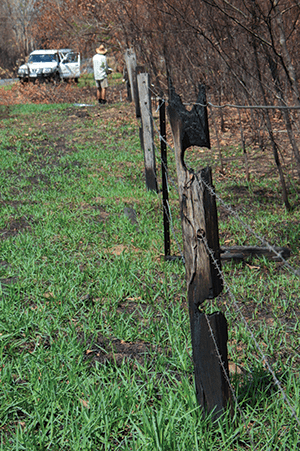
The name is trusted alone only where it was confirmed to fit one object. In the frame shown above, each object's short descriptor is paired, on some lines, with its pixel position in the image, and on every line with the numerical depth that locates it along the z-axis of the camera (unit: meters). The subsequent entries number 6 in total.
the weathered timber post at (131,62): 18.23
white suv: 29.86
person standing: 22.06
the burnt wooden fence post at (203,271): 6.01
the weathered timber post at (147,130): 12.80
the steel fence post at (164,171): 10.87
